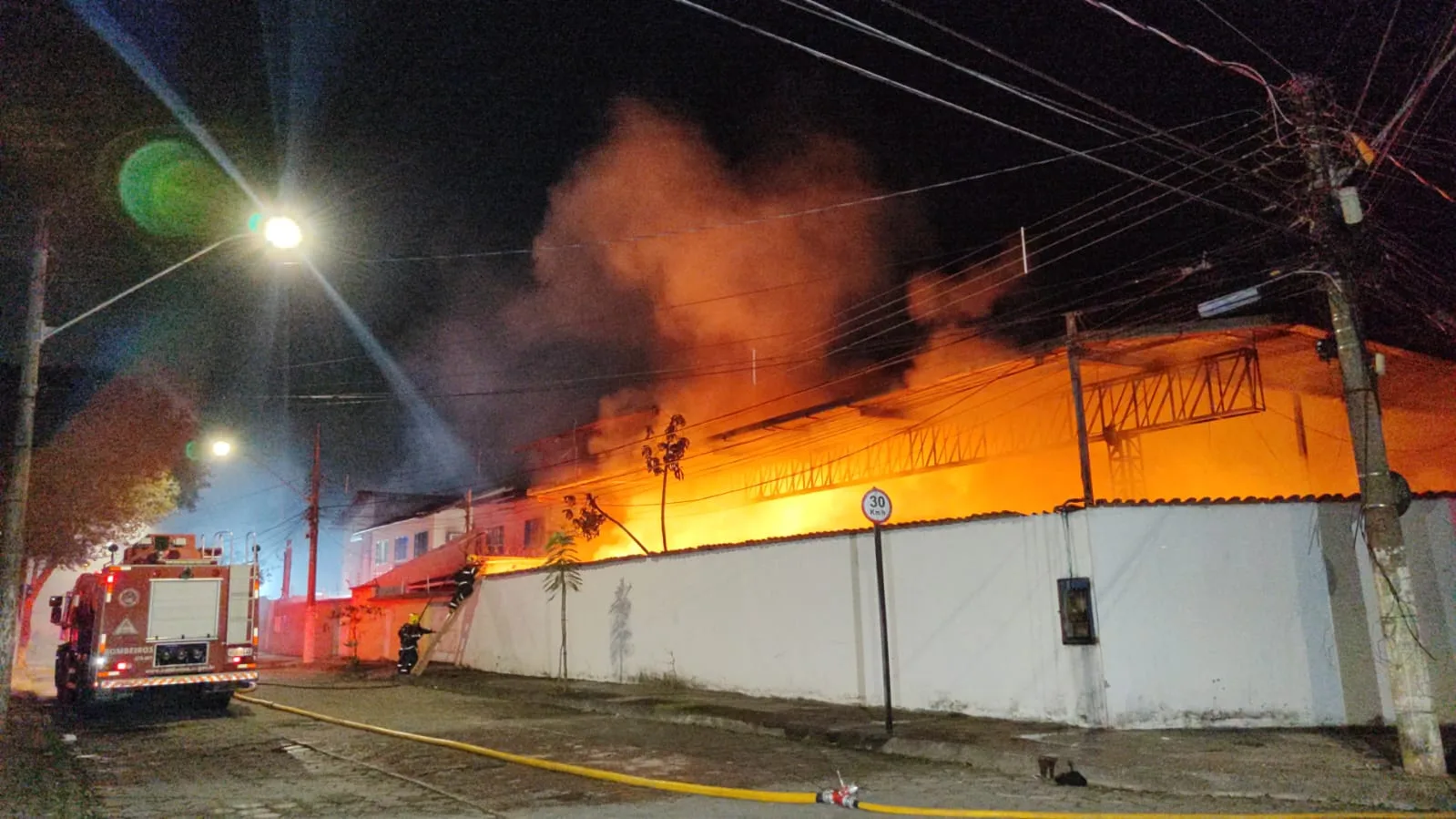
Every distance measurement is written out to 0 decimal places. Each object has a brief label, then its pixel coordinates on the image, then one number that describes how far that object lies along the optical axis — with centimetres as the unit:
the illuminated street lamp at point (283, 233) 1041
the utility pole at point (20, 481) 1269
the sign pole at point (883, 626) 1004
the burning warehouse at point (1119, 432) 1509
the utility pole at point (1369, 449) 751
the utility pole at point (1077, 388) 1316
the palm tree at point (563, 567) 1714
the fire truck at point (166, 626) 1377
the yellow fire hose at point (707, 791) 688
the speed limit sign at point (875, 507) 1026
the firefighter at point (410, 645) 2083
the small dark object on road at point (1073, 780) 784
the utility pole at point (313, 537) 2788
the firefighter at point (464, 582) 2184
